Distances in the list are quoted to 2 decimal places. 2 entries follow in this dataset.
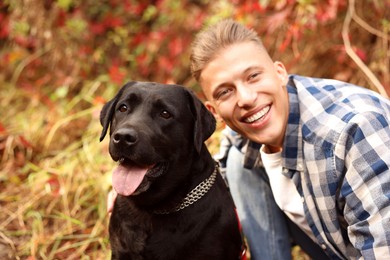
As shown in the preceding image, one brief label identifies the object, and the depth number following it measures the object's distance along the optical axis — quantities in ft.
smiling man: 6.05
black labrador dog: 6.70
